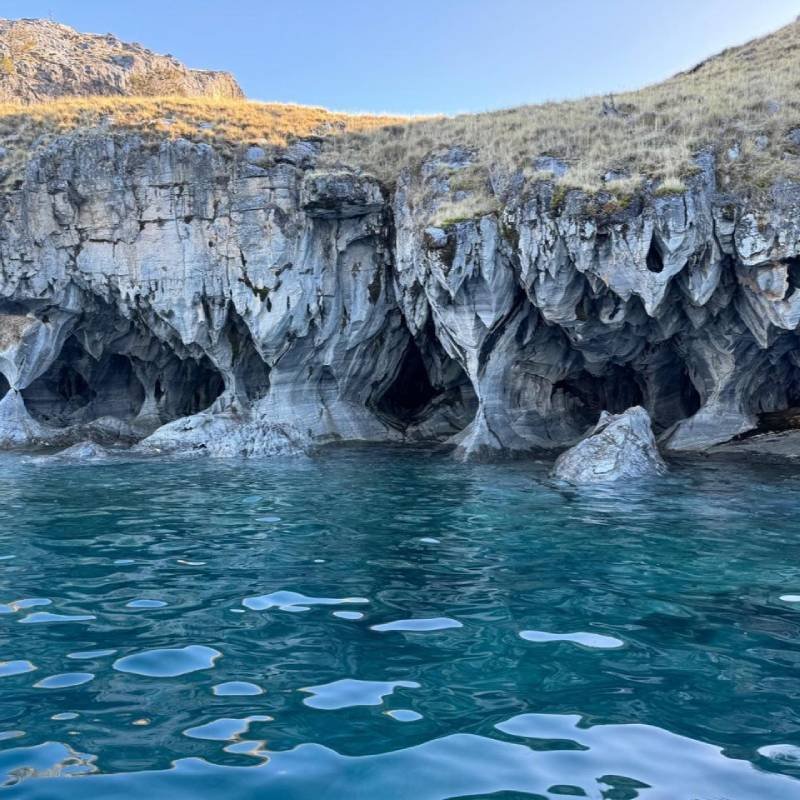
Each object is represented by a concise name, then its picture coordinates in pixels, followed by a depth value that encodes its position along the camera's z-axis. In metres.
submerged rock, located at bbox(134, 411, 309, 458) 28.48
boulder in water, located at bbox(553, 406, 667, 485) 20.53
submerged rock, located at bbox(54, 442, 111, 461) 26.00
